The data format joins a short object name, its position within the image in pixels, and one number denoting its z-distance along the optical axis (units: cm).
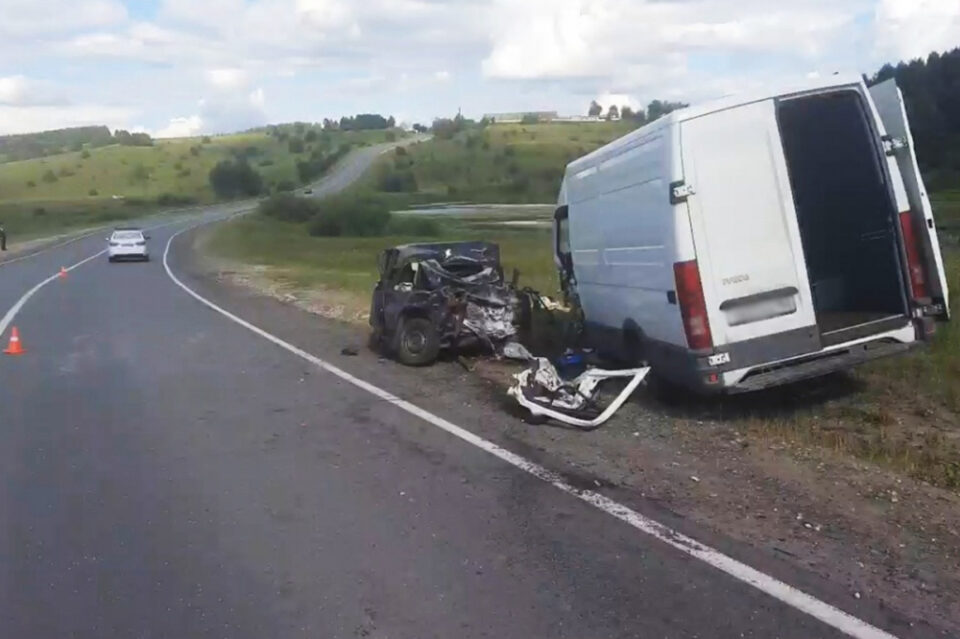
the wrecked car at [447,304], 1274
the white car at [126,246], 4131
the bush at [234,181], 12281
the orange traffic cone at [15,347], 1445
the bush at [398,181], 11412
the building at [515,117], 16525
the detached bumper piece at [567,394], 904
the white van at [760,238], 831
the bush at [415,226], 5844
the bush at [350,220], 6278
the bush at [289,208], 7231
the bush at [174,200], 11069
